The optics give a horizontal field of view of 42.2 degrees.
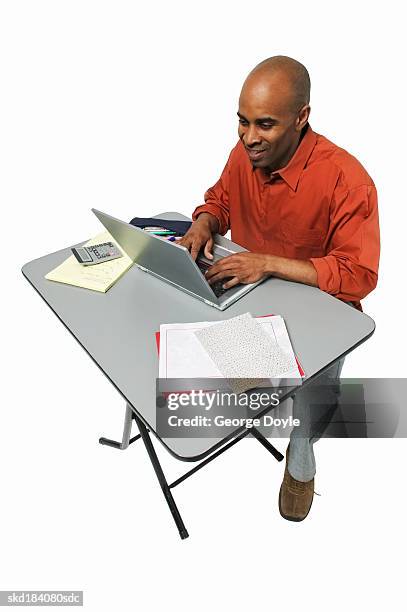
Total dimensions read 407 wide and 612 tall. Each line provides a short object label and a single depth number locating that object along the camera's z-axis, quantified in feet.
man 5.60
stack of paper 4.98
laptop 5.47
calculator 6.75
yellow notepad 6.39
